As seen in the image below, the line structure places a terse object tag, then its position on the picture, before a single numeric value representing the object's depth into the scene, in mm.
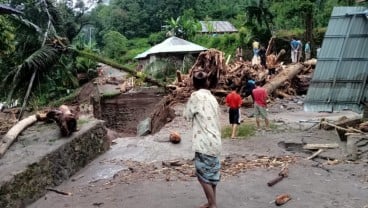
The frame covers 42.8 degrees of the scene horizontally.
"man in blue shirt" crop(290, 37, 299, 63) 24578
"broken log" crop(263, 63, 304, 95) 18406
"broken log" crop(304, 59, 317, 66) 22178
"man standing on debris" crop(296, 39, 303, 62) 24739
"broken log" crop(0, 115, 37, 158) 7937
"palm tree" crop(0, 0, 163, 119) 11479
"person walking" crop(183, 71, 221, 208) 5332
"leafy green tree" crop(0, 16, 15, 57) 10281
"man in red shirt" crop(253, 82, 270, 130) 11453
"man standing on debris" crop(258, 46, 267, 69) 22472
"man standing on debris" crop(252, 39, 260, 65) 22636
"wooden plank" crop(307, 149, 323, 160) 8391
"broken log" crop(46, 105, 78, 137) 8688
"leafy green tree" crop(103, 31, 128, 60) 48244
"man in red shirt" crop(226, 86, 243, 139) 10875
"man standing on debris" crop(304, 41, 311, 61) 25375
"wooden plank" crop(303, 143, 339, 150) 8891
